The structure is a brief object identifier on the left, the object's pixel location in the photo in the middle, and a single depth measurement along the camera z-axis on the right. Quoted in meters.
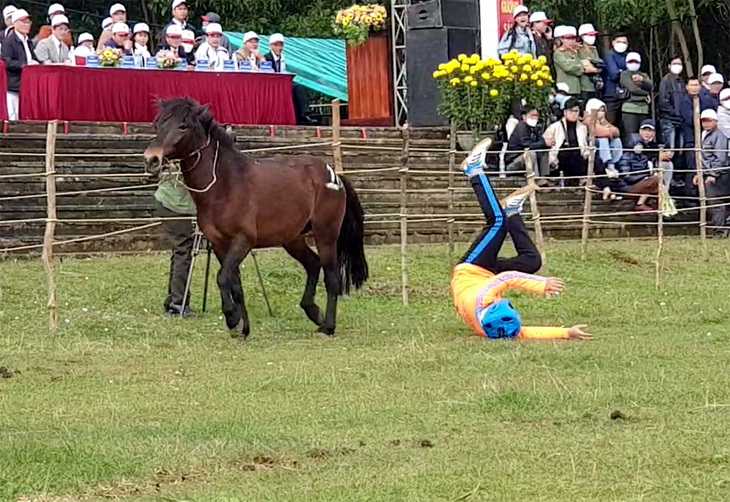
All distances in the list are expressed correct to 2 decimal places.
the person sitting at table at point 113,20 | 18.67
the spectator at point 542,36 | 20.39
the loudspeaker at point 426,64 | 20.92
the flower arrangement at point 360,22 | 21.52
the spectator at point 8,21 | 17.78
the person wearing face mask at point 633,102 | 20.47
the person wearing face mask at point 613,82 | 20.61
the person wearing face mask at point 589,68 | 20.42
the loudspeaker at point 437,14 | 20.95
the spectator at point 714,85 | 20.75
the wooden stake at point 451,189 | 15.77
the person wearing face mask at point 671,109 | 20.50
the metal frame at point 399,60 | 21.41
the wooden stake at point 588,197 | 16.80
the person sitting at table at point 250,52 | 19.44
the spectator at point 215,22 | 19.83
